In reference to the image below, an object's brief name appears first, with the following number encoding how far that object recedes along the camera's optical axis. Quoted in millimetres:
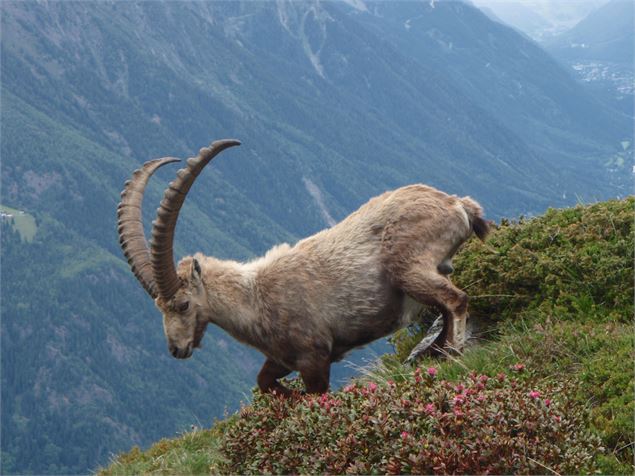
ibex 10594
